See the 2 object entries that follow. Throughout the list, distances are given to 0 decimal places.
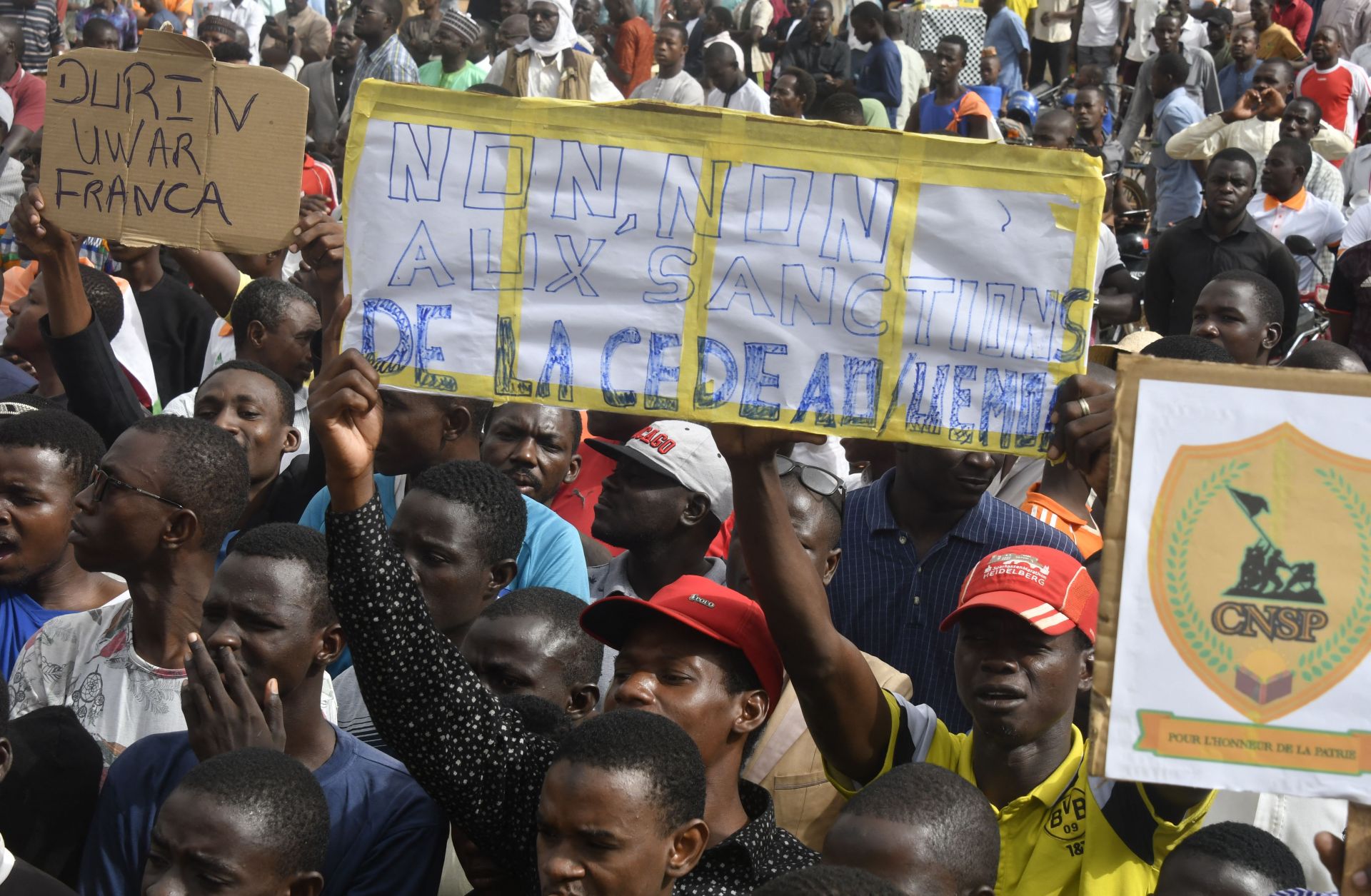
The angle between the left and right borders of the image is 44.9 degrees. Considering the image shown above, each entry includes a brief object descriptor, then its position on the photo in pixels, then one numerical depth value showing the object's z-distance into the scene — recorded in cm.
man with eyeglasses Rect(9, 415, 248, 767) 374
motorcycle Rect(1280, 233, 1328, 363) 869
